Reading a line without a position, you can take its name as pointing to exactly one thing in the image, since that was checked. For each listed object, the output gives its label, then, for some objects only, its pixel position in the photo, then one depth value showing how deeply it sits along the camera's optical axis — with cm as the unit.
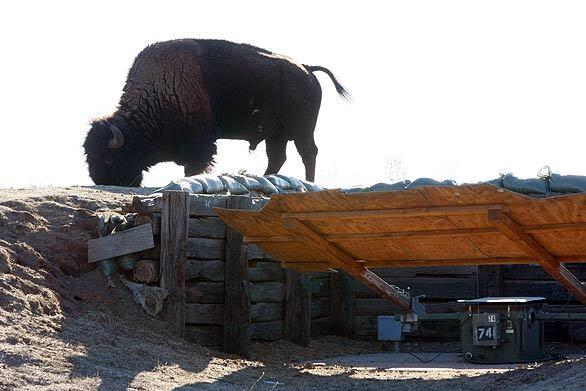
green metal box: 1044
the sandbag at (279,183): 1309
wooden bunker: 829
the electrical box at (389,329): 1222
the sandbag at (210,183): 1166
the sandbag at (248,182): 1250
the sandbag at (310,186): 1363
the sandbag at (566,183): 1325
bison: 1583
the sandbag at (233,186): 1215
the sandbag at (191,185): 1125
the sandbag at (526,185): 1335
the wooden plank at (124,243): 1015
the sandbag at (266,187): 1264
